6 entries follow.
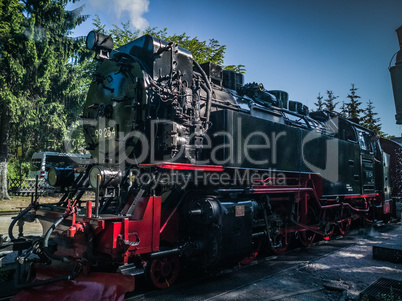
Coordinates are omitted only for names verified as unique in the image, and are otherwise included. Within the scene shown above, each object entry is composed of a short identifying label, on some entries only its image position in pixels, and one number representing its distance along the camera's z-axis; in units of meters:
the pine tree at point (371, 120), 34.88
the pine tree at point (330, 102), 35.25
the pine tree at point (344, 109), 33.69
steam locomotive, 3.88
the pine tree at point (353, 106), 33.31
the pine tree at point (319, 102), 35.97
